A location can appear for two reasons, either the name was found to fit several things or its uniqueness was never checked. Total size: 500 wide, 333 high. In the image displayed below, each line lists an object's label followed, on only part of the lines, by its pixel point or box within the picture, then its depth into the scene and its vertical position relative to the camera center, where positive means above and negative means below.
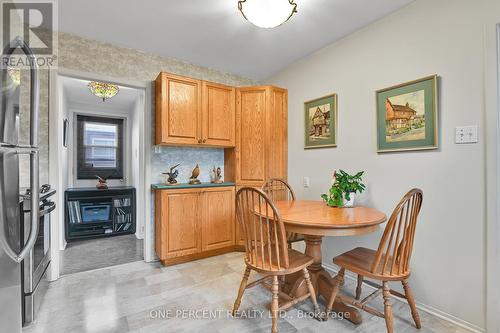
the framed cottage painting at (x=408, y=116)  1.89 +0.42
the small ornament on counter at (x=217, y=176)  3.39 -0.12
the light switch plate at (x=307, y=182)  2.99 -0.19
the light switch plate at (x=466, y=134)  1.67 +0.22
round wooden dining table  1.59 -0.40
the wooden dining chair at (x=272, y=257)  1.59 -0.66
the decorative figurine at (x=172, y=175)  3.03 -0.10
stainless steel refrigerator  0.96 -0.05
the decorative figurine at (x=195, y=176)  3.14 -0.11
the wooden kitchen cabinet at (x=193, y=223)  2.75 -0.67
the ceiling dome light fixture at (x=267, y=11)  1.73 +1.14
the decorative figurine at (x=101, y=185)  4.42 -0.31
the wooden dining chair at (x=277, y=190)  2.87 -0.30
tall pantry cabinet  3.23 +0.42
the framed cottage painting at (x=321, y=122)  2.69 +0.52
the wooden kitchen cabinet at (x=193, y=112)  2.79 +0.68
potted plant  2.21 -0.21
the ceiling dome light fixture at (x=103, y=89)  3.35 +1.12
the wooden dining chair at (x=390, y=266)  1.48 -0.67
